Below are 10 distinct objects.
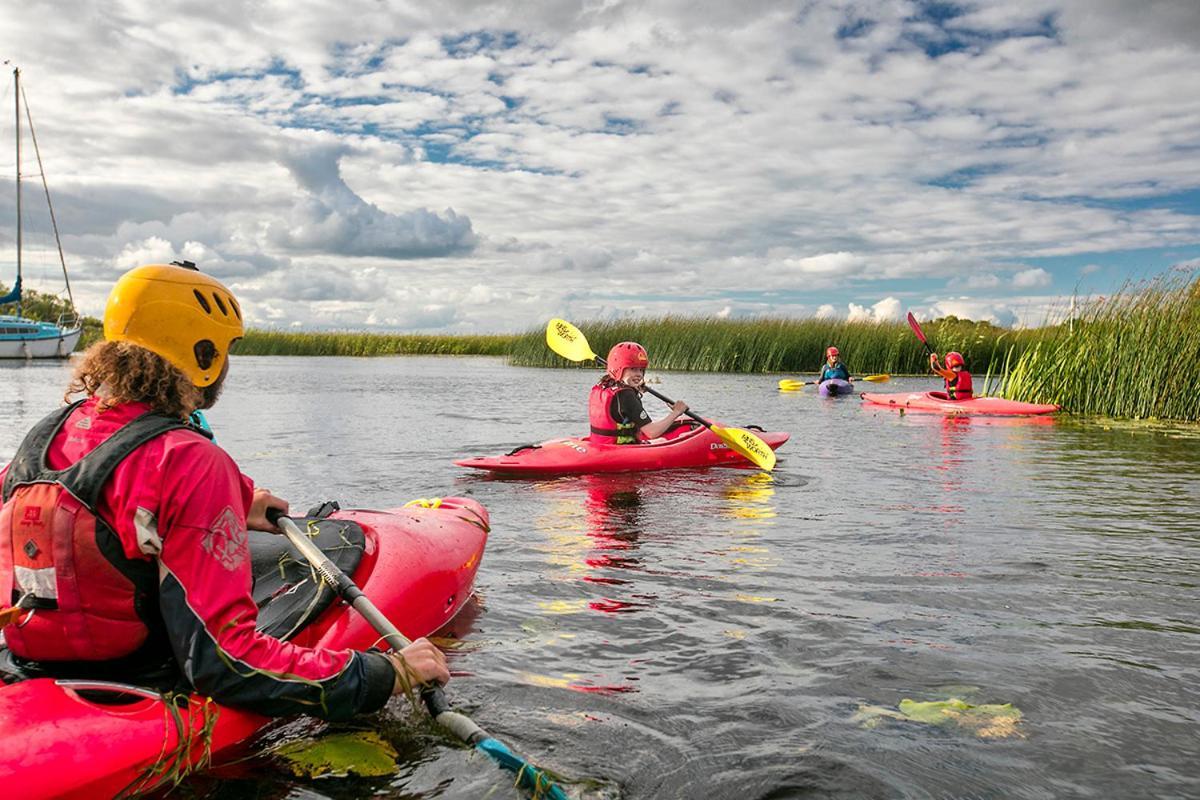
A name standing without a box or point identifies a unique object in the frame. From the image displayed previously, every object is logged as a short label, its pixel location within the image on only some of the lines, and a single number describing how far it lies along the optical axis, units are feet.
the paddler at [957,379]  50.62
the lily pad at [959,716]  10.72
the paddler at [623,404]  28.55
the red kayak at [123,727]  7.38
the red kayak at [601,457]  28.55
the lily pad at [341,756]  9.50
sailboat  107.04
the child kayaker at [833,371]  62.59
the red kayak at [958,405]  47.67
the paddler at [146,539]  7.58
